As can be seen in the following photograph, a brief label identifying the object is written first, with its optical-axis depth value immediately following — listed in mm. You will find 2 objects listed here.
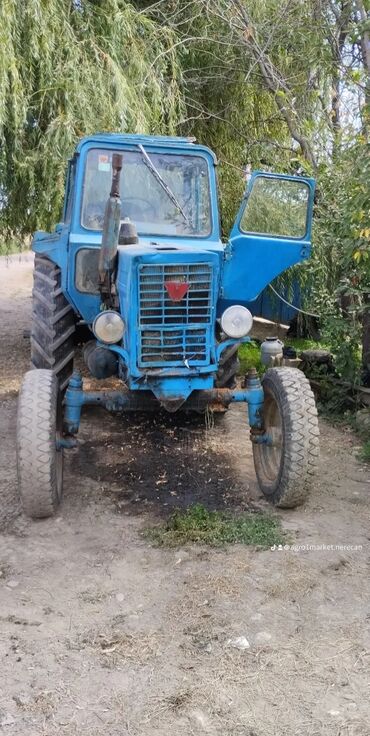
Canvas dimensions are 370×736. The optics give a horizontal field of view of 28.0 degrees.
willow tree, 7180
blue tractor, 4410
